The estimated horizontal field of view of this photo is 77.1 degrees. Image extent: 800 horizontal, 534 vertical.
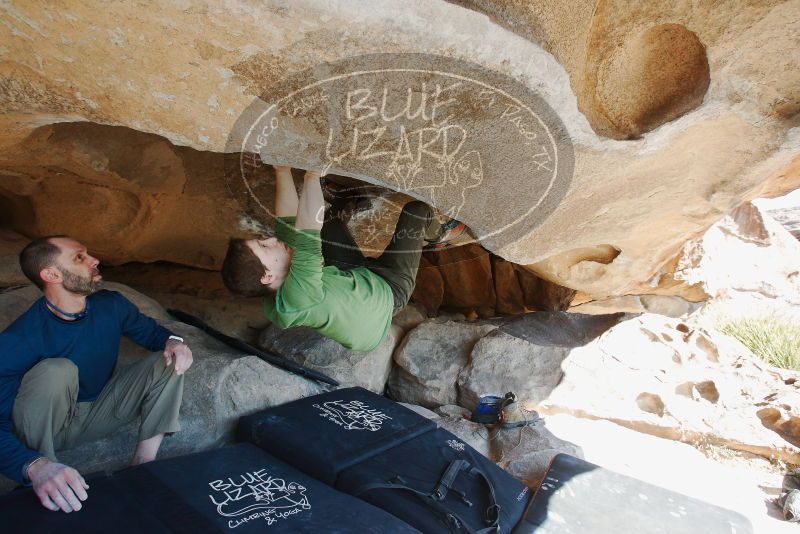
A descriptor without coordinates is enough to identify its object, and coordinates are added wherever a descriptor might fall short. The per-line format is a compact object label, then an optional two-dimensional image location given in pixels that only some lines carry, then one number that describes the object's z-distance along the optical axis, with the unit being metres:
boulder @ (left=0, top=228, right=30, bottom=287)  2.70
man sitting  1.42
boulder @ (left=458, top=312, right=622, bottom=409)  3.22
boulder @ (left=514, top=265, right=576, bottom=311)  4.95
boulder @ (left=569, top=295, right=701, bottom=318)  4.84
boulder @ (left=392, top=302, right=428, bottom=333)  3.71
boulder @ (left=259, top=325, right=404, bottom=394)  3.04
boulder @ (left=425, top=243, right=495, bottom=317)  5.14
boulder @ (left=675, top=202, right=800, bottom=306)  7.67
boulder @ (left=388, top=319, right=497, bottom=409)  3.29
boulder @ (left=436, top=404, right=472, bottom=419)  3.11
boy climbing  1.91
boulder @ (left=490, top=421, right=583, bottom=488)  2.46
